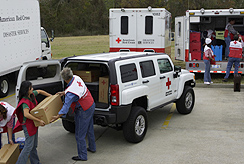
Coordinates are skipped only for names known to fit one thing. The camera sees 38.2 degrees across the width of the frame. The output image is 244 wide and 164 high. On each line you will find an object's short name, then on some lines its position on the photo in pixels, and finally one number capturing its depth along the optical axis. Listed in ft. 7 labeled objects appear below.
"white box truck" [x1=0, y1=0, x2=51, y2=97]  37.40
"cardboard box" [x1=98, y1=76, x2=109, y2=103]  21.71
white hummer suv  21.25
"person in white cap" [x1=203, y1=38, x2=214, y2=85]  41.86
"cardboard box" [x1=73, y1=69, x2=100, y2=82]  22.72
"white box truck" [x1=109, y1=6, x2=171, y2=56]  48.29
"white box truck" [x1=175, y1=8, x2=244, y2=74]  43.71
